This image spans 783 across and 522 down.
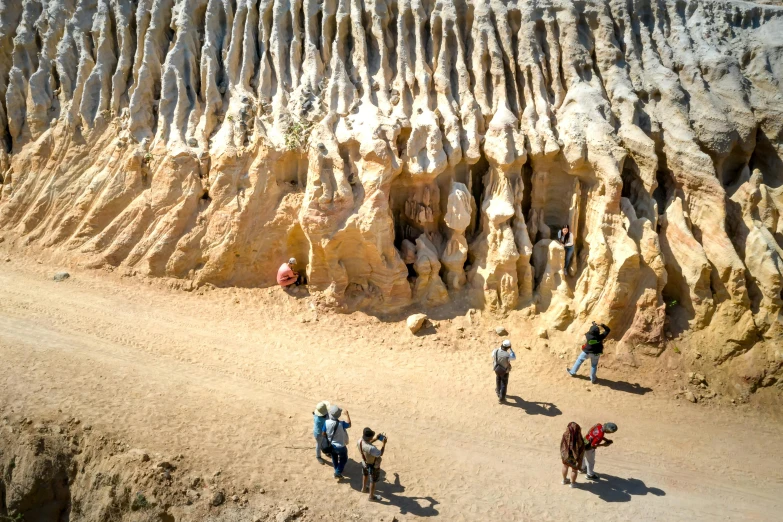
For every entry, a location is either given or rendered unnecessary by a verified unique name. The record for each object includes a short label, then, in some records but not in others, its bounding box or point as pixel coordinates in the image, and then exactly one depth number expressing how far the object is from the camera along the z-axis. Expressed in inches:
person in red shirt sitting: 571.8
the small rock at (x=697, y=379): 489.7
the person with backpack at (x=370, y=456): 340.5
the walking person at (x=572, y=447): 364.2
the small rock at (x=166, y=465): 368.5
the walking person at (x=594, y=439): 370.3
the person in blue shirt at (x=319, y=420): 366.3
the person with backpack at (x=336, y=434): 360.5
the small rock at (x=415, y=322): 543.3
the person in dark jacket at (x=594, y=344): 474.3
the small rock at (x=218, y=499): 354.9
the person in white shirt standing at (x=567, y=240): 555.5
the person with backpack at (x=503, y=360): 439.5
